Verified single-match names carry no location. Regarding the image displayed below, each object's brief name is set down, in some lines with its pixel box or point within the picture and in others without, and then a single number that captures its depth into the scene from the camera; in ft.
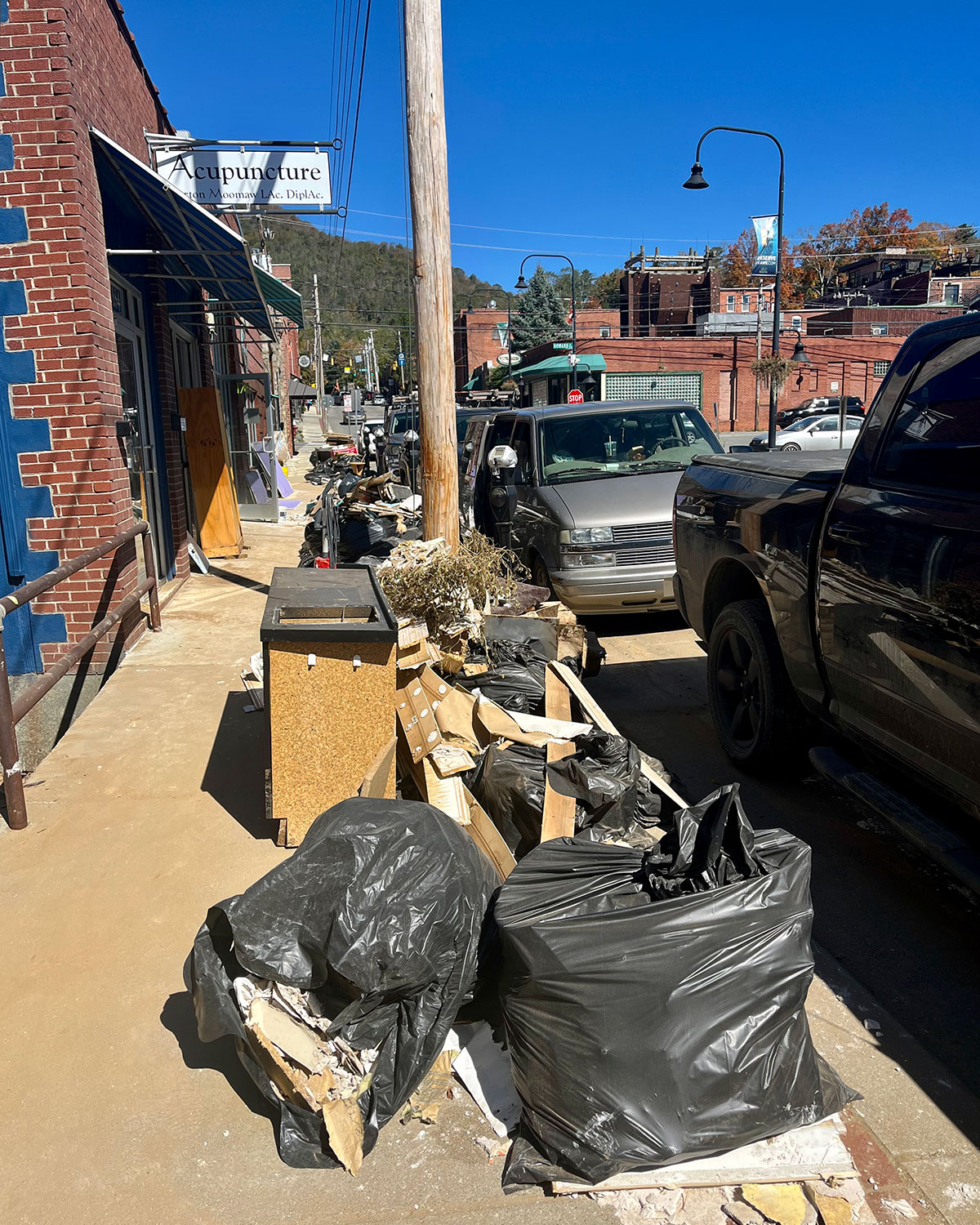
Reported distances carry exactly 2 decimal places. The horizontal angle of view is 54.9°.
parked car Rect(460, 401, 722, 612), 25.03
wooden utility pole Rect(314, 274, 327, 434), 209.51
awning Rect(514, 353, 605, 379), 128.16
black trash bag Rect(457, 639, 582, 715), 15.71
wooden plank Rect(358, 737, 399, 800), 11.76
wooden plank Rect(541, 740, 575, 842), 11.26
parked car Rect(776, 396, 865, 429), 137.80
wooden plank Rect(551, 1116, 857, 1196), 7.43
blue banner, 109.70
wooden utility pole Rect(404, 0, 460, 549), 19.15
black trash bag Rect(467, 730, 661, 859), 11.74
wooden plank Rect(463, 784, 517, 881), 11.14
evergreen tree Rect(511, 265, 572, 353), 232.53
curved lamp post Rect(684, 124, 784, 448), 74.69
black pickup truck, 10.00
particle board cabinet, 12.35
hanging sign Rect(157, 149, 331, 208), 30.86
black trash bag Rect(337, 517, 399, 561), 31.71
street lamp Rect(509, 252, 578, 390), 112.81
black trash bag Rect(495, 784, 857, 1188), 7.41
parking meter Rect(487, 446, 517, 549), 27.48
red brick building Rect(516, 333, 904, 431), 154.10
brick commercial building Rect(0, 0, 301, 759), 20.98
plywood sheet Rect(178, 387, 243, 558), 38.78
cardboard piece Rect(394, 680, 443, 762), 12.92
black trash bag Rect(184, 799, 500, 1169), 8.21
